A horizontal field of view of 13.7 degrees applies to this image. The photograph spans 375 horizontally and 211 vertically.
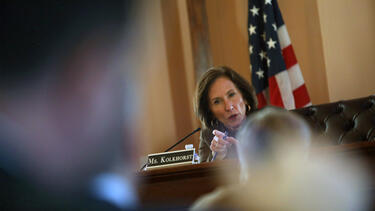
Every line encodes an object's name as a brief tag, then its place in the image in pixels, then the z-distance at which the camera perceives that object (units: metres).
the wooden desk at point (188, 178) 6.87
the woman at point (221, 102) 8.12
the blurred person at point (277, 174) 3.42
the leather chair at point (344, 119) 8.18
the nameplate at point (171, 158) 7.70
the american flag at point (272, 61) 9.09
